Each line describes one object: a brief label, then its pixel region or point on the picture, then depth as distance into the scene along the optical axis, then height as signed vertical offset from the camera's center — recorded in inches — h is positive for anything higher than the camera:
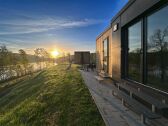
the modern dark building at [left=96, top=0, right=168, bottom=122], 79.0 +13.1
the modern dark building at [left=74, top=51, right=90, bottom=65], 477.3 +15.6
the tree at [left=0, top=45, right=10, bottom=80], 612.5 +4.8
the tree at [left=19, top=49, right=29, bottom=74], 755.6 +12.6
